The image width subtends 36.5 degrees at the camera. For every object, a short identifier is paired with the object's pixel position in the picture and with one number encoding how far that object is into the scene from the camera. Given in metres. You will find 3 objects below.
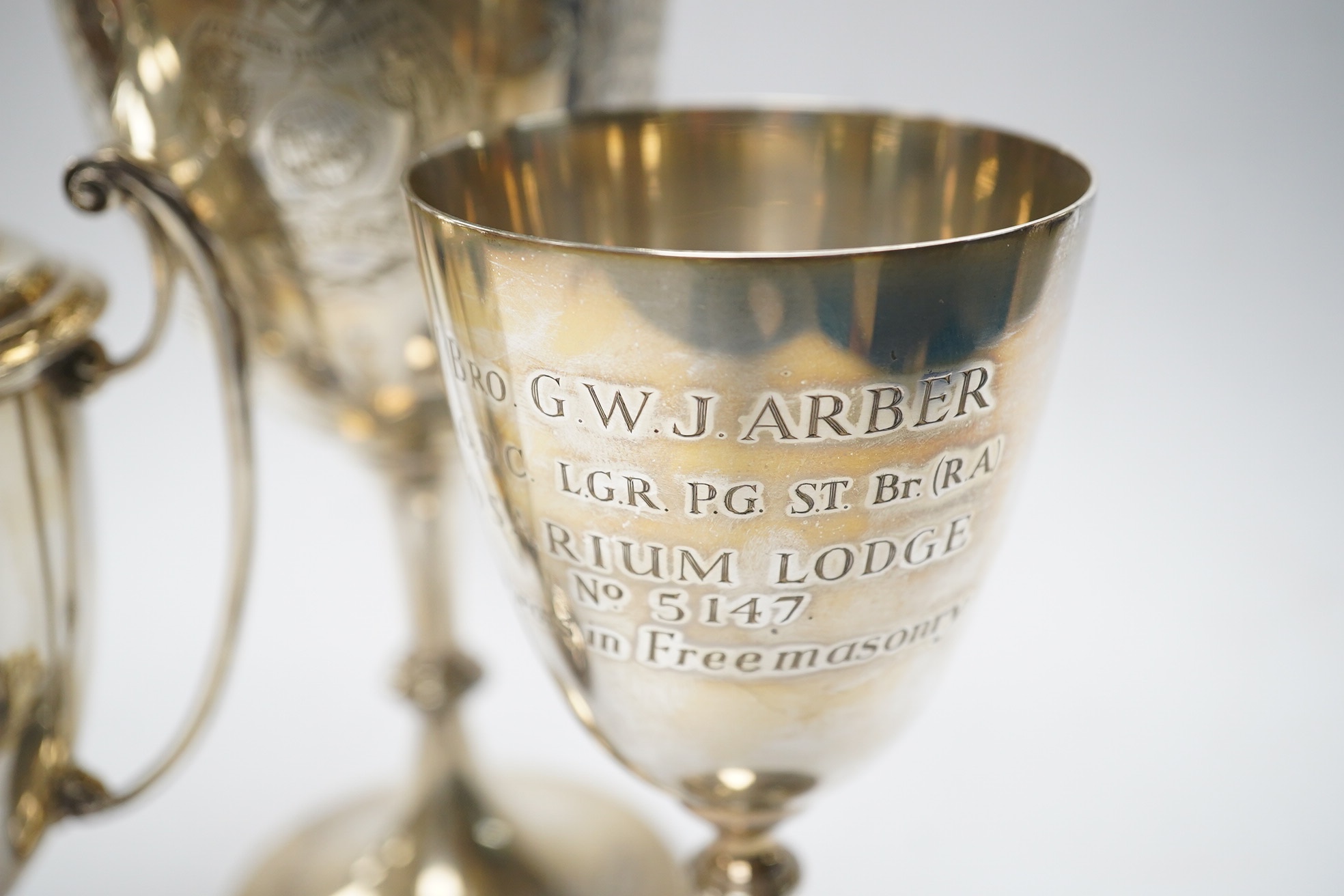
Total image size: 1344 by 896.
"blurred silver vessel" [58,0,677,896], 0.24
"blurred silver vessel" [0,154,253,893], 0.23
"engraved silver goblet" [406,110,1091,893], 0.18
